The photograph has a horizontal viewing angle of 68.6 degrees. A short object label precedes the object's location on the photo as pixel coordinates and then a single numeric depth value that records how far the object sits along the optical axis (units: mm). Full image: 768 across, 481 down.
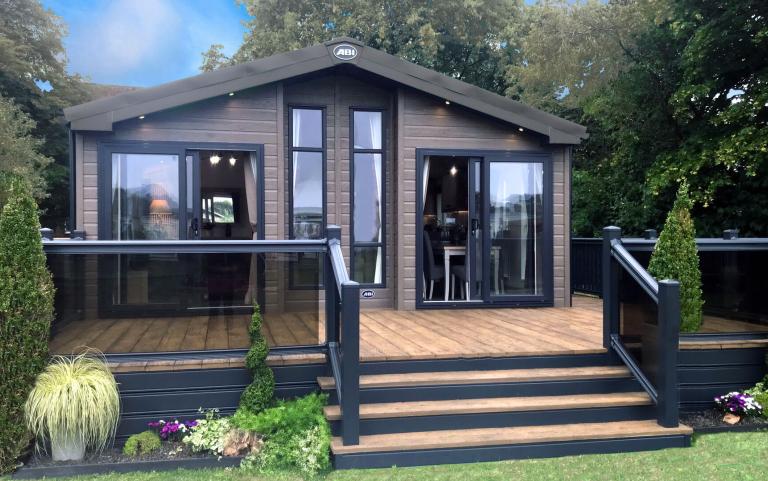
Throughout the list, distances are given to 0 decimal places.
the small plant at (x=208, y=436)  3533
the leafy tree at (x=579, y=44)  12664
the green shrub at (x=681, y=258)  4219
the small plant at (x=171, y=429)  3695
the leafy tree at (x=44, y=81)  16859
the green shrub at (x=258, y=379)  3729
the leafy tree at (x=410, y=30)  16828
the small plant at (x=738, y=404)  4160
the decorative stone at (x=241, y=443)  3525
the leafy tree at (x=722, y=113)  8625
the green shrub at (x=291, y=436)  3361
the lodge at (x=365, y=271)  3766
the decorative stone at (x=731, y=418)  4125
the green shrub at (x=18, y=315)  3328
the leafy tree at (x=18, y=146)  13539
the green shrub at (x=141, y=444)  3547
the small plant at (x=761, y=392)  4188
